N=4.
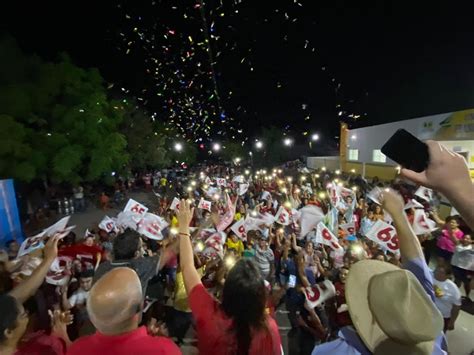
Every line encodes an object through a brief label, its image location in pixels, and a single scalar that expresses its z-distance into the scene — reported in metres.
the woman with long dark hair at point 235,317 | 2.15
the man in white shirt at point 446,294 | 5.11
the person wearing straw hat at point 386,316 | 1.56
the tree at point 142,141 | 29.99
